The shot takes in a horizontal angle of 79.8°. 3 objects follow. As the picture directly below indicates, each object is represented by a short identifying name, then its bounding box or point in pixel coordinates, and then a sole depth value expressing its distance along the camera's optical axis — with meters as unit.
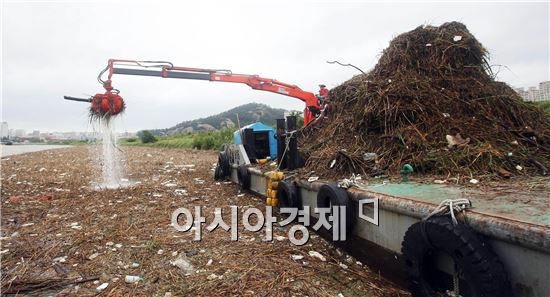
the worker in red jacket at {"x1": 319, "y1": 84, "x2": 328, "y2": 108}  7.14
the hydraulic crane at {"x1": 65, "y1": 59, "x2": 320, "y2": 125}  6.07
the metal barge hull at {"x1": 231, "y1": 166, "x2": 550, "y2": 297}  1.51
